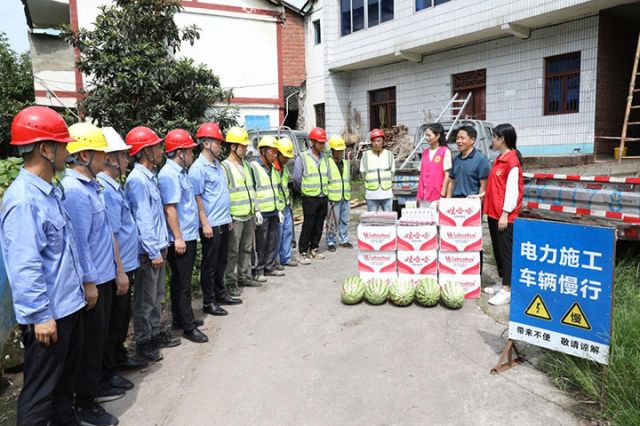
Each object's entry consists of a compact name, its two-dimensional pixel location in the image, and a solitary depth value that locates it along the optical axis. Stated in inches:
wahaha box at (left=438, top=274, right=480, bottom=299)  208.8
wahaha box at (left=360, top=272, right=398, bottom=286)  214.4
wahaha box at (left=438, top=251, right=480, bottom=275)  207.8
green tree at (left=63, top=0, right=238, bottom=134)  415.8
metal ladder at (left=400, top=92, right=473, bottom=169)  431.0
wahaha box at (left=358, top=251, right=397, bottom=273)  213.9
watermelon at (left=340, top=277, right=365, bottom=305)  205.8
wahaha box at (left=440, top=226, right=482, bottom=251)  206.8
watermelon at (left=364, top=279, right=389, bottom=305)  203.9
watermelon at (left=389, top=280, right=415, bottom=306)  201.2
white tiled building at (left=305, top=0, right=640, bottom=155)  464.1
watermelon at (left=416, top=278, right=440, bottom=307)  199.0
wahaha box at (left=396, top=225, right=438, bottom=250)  210.1
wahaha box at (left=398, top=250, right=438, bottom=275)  211.0
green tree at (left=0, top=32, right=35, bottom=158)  826.0
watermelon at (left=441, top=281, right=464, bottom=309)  195.9
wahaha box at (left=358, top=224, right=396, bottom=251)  212.2
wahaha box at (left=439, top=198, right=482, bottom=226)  207.0
